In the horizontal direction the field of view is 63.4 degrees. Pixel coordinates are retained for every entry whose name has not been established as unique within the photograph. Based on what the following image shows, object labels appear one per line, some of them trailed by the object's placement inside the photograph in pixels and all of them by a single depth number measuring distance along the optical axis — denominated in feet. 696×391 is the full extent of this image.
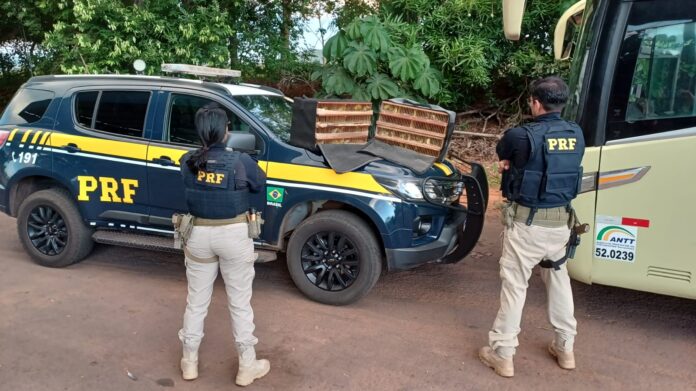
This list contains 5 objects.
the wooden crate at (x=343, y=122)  15.26
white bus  12.49
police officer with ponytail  10.71
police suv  14.67
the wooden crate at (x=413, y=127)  15.37
